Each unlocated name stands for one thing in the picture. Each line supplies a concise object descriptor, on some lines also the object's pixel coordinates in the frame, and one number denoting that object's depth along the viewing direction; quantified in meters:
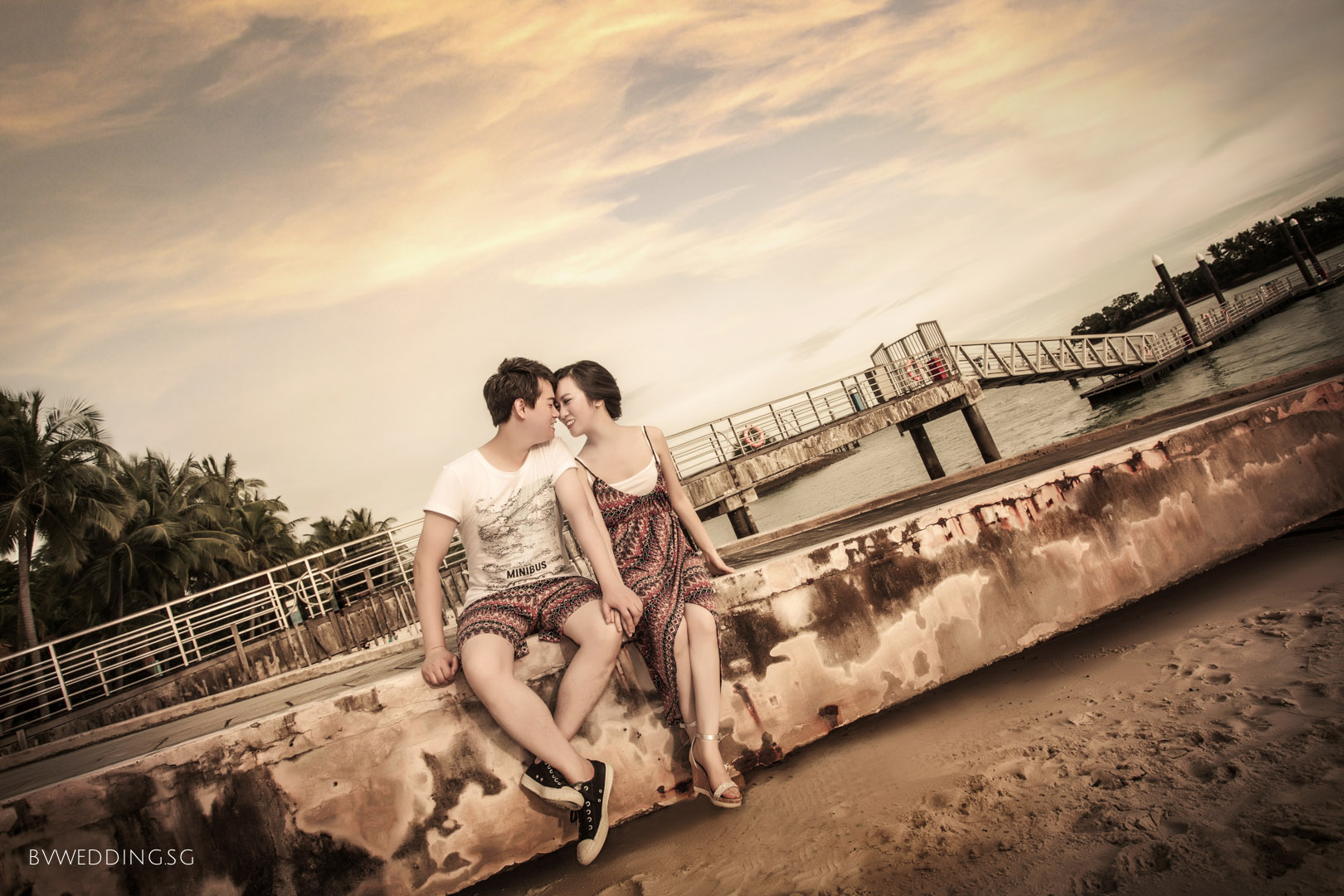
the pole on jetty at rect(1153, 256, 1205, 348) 26.95
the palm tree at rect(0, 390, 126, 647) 14.20
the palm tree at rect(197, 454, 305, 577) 23.70
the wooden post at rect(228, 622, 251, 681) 8.27
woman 1.90
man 1.77
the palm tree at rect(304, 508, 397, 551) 30.42
